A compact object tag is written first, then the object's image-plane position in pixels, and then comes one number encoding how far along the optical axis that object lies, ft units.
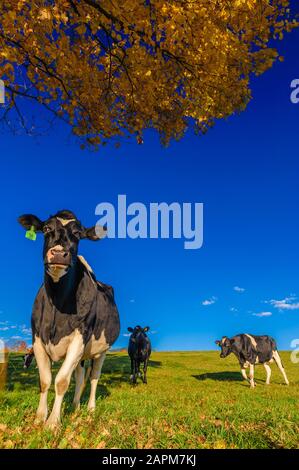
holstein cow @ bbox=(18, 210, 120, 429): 18.52
